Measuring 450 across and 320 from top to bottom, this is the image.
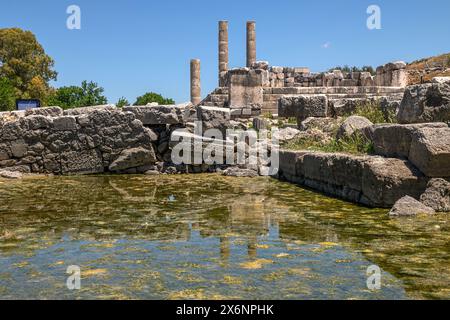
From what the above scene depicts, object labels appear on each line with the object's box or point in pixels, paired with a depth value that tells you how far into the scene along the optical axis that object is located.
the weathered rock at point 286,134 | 12.77
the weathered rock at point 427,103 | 7.41
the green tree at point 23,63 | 42.41
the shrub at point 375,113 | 10.71
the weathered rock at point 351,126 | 9.88
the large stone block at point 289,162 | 10.01
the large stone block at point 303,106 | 13.16
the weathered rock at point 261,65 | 26.16
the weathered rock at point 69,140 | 12.34
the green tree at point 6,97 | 31.70
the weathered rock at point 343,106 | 13.30
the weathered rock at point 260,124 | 13.88
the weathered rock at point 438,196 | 6.60
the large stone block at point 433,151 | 6.56
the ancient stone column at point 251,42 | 34.94
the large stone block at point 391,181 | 6.84
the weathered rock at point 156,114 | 12.51
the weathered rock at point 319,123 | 12.33
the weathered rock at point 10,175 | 11.46
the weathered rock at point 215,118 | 12.39
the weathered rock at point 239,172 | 11.44
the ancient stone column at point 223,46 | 35.14
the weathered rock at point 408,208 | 6.35
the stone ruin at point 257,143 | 6.87
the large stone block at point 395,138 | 7.02
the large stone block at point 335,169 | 7.57
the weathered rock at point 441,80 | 7.54
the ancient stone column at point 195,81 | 34.81
